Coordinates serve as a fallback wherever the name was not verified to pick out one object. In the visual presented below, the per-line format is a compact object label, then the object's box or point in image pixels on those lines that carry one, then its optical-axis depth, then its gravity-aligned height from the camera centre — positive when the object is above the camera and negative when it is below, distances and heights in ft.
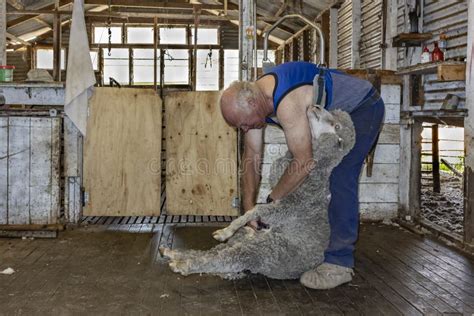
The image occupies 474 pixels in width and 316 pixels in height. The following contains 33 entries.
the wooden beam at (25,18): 43.79 +11.35
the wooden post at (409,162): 16.57 -0.46
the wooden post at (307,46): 37.35 +7.84
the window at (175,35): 50.24 +11.39
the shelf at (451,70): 13.00 +2.08
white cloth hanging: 15.05 +2.26
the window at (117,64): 48.14 +7.94
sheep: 10.16 -1.85
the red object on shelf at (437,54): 14.53 +2.80
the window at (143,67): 48.37 +7.75
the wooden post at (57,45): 34.32 +7.13
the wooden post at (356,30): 24.39 +5.85
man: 9.34 +0.38
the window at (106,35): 49.60 +11.17
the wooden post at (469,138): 12.72 +0.29
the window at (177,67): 48.65 +7.82
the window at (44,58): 53.31 +9.41
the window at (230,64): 50.57 +8.56
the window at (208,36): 51.39 +11.51
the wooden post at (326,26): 29.63 +7.45
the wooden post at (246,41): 16.20 +3.48
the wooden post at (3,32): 16.69 +3.83
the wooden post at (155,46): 41.96 +8.71
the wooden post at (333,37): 28.96 +6.54
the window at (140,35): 49.69 +11.20
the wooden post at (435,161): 22.56 -0.58
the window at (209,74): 49.88 +7.33
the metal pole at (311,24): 15.70 +3.54
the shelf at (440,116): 13.51 +0.99
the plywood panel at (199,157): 16.42 -0.35
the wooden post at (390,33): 17.90 +4.24
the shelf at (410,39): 15.64 +3.52
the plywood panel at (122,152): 15.98 -0.22
